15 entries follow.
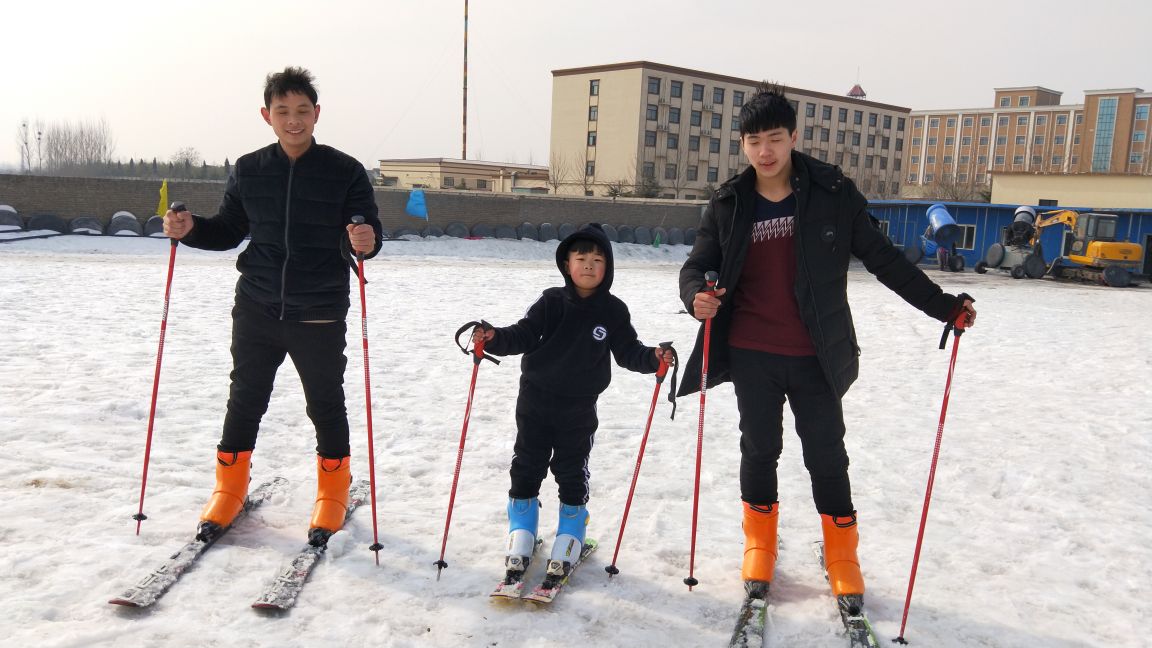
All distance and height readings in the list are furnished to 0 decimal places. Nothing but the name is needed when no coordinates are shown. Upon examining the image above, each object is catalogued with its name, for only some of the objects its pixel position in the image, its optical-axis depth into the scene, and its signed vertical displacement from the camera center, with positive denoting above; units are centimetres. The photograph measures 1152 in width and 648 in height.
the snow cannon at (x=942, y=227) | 2602 +70
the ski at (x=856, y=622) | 272 -132
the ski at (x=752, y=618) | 271 -133
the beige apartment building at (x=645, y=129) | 6194 +818
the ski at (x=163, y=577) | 277 -134
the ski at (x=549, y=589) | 293 -133
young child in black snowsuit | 321 -57
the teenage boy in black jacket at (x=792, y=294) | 296 -20
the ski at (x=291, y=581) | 283 -135
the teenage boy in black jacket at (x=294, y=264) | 335 -21
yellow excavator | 2205 +14
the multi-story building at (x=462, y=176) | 5956 +351
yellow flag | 2386 +17
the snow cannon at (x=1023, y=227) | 2381 +75
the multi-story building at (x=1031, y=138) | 8581 +1323
